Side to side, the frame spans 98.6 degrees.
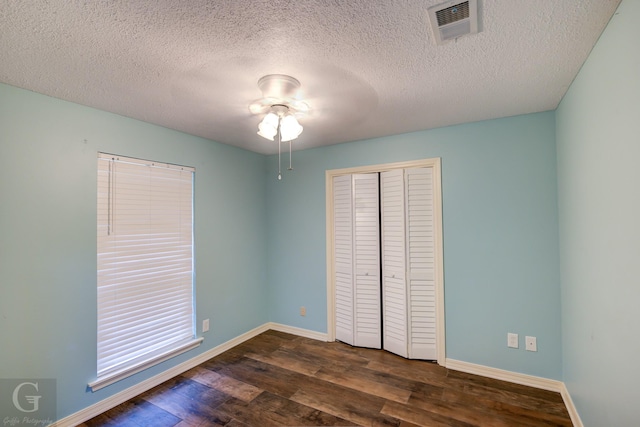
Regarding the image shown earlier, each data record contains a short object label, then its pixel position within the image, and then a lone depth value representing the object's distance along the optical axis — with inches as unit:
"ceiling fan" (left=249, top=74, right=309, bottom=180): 68.1
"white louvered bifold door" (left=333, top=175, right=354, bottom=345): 127.6
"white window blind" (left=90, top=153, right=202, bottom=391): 86.8
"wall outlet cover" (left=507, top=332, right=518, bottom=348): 94.6
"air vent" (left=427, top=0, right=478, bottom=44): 45.4
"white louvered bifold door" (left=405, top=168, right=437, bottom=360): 109.8
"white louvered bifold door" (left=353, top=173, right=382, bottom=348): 122.5
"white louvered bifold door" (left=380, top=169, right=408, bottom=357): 114.7
